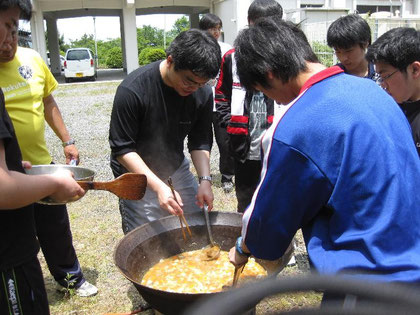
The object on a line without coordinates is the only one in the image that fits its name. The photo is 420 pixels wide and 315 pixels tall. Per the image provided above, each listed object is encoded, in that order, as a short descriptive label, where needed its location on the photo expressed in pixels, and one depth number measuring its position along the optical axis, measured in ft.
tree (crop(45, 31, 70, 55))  147.54
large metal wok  6.84
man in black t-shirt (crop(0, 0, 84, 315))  4.90
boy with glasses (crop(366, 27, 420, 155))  7.47
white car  70.33
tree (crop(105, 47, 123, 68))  120.37
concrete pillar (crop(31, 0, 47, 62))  65.62
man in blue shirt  4.26
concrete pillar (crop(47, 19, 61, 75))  86.79
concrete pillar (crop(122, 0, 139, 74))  66.90
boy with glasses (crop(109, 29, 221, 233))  7.74
